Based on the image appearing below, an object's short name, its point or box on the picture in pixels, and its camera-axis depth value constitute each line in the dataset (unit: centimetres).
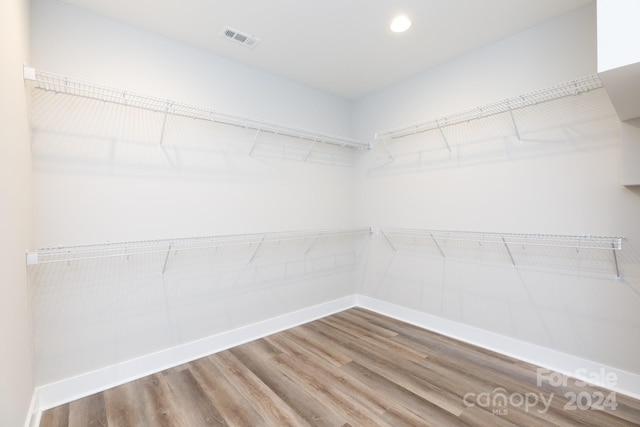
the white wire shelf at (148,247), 171
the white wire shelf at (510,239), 186
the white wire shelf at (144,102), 173
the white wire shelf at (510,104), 191
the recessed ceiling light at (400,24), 206
